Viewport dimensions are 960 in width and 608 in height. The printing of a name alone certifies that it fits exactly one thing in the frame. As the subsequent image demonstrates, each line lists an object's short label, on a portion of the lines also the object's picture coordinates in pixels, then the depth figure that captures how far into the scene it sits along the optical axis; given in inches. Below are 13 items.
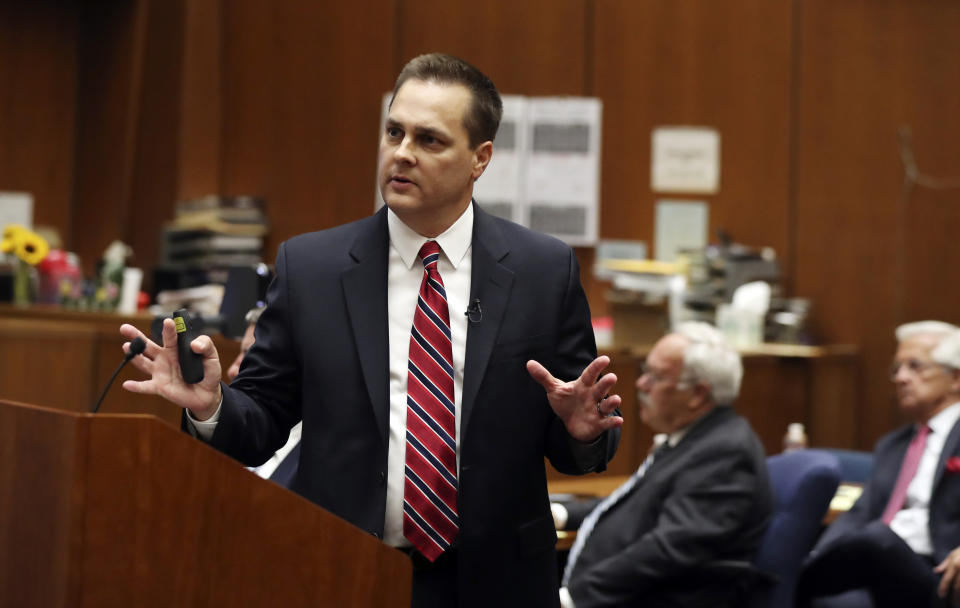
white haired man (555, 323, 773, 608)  250.8
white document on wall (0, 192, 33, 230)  502.6
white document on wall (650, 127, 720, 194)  454.9
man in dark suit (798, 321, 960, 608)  273.6
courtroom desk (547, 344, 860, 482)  378.0
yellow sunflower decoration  432.5
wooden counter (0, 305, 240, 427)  373.7
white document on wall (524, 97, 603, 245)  457.1
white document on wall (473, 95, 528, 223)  457.7
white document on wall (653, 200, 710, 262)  458.6
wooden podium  107.2
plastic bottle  350.9
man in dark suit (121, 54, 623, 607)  138.7
